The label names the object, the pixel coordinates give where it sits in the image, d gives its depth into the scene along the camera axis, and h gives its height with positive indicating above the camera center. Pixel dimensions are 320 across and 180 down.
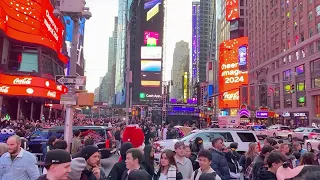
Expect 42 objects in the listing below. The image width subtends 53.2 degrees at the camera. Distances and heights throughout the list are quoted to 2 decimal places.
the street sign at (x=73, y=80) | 9.73 +0.89
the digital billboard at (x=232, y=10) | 108.94 +34.93
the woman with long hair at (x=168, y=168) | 5.53 -1.00
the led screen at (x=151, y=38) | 106.10 +24.03
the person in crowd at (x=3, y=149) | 6.33 -0.81
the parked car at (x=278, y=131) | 38.56 -2.36
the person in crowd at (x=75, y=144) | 10.32 -1.16
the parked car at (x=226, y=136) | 14.65 -1.17
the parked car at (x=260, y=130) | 38.57 -2.41
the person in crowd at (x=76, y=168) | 3.67 -0.68
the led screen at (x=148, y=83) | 104.75 +8.88
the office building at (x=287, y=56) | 57.97 +12.29
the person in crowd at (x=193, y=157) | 7.03 -1.13
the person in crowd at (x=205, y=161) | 5.32 -0.84
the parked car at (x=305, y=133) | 32.38 -2.16
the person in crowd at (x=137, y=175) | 3.33 -0.68
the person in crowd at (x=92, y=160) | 4.38 -0.72
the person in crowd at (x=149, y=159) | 5.77 -0.93
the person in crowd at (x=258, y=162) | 6.14 -0.98
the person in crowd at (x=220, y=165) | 6.46 -1.10
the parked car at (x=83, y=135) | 14.96 -1.28
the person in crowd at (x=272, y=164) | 4.93 -0.80
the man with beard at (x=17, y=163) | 5.25 -0.92
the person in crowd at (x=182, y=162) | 6.38 -1.04
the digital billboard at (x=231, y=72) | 101.25 +12.69
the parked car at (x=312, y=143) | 22.29 -2.16
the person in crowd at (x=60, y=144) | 6.33 -0.70
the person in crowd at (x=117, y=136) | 20.10 -1.66
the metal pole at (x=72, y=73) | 9.42 +1.10
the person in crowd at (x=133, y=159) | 4.61 -0.71
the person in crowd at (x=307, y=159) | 5.48 -0.80
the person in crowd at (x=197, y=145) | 10.33 -1.11
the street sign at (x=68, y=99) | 9.62 +0.31
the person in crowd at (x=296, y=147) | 9.44 -1.03
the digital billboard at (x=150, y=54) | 105.56 +19.22
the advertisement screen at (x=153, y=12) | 107.62 +33.29
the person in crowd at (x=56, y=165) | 3.10 -0.54
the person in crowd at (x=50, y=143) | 8.51 -0.91
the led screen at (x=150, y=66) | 104.56 +14.50
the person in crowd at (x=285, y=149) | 7.94 -0.92
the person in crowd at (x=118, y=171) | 4.97 -0.96
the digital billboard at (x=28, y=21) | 33.19 +9.71
